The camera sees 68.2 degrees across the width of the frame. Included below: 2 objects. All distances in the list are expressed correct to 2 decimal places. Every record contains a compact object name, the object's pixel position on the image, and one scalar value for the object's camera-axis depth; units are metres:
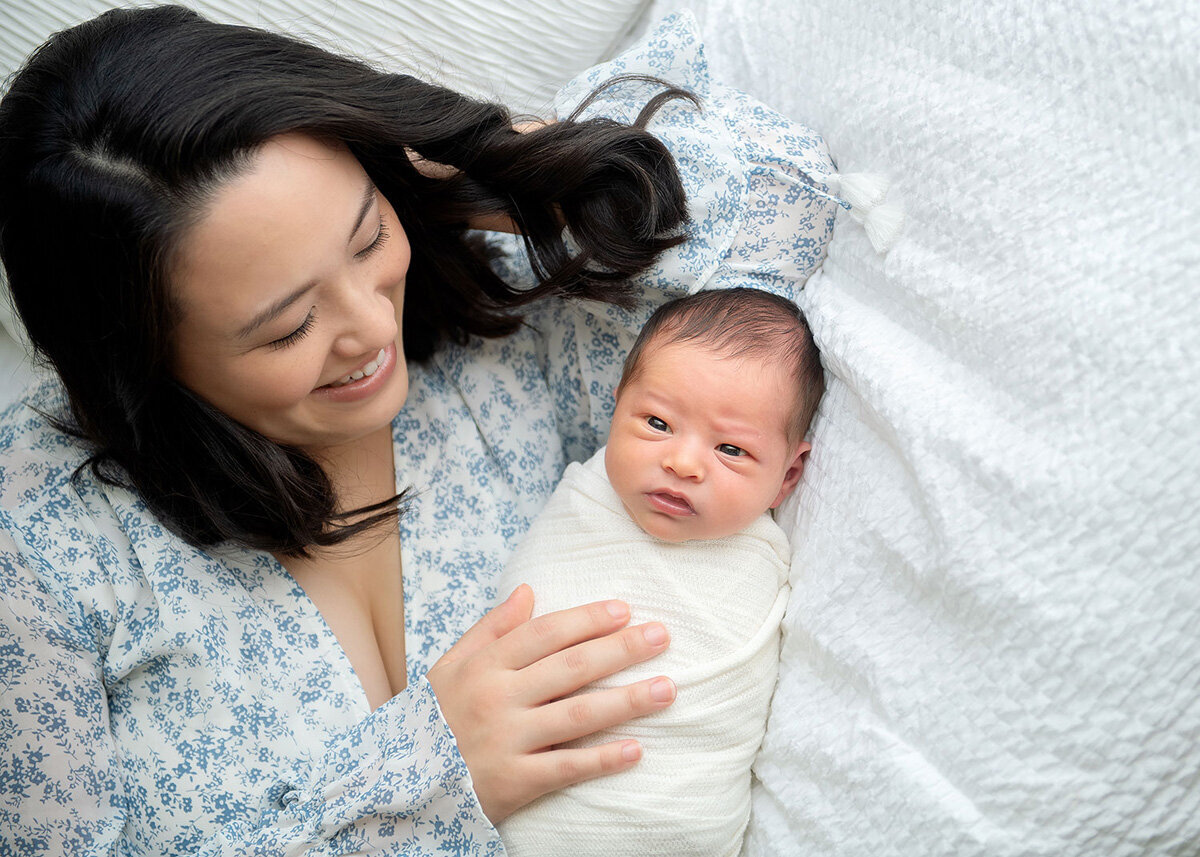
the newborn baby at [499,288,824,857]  0.94
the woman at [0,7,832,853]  0.87
